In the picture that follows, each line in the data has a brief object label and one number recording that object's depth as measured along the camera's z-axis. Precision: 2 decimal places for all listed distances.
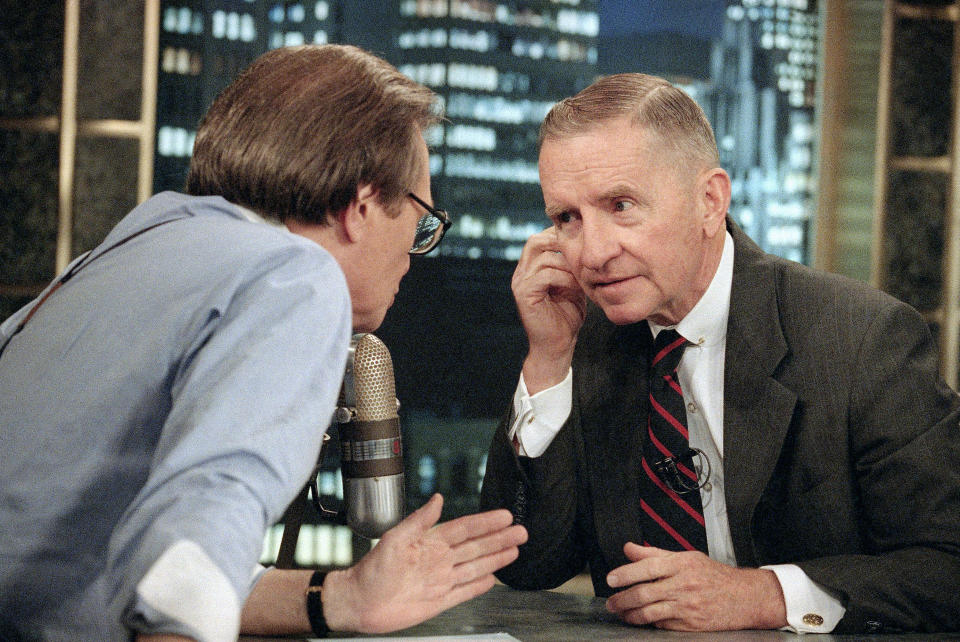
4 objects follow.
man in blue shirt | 2.15
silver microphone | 2.53
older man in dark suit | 2.60
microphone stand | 2.58
